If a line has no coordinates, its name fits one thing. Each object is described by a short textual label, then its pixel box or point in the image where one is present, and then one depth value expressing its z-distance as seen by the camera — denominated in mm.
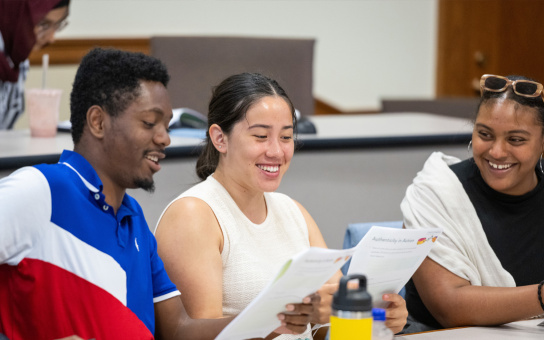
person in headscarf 6050
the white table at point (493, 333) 4878
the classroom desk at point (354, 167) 5955
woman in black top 5144
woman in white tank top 4907
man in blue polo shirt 4477
